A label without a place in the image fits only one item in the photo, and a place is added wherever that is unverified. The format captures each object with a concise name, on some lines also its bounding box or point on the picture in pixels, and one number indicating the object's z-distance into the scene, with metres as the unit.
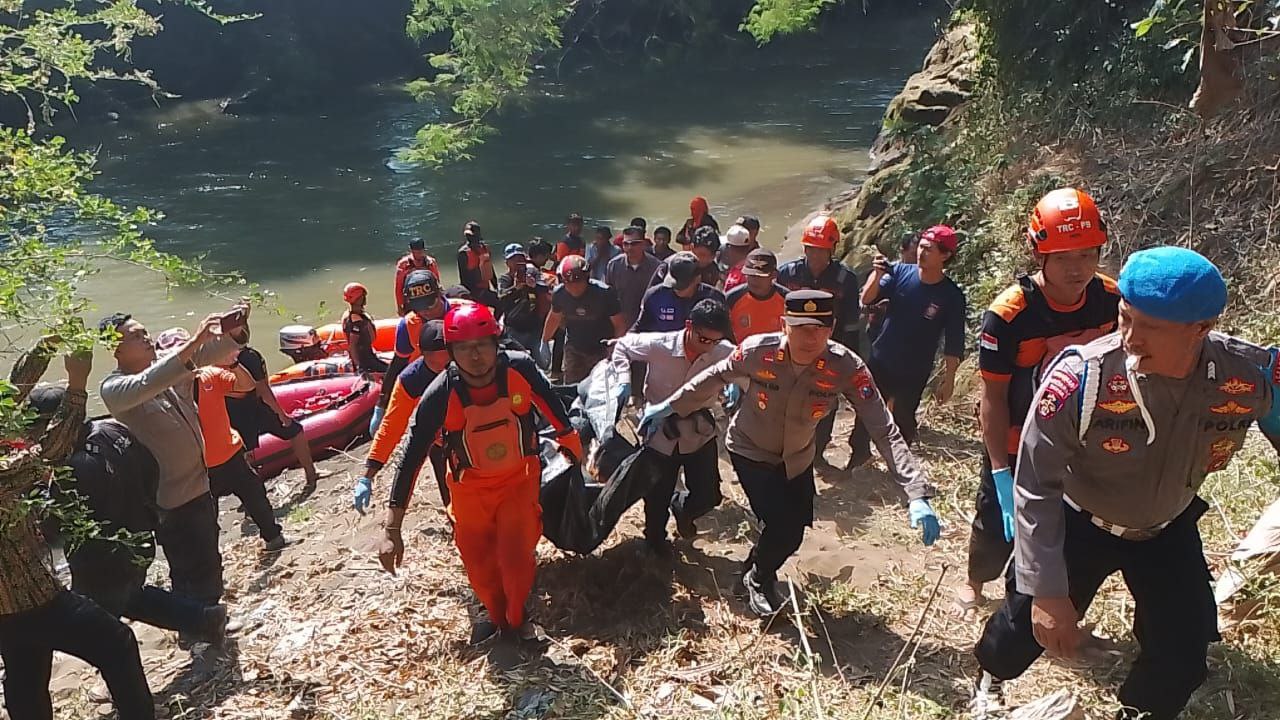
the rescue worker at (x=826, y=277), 6.22
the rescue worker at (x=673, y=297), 5.79
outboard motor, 11.41
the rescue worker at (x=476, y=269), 9.48
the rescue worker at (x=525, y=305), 8.60
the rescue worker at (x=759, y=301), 6.04
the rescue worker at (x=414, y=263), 9.77
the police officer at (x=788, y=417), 3.94
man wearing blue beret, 2.46
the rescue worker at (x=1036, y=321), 3.45
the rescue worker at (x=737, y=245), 8.17
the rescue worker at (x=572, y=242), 10.48
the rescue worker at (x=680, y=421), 4.89
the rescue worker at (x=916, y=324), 5.74
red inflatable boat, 8.70
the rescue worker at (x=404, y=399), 4.55
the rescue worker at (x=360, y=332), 8.84
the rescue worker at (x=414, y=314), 6.28
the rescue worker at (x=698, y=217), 10.53
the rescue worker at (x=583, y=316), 7.28
